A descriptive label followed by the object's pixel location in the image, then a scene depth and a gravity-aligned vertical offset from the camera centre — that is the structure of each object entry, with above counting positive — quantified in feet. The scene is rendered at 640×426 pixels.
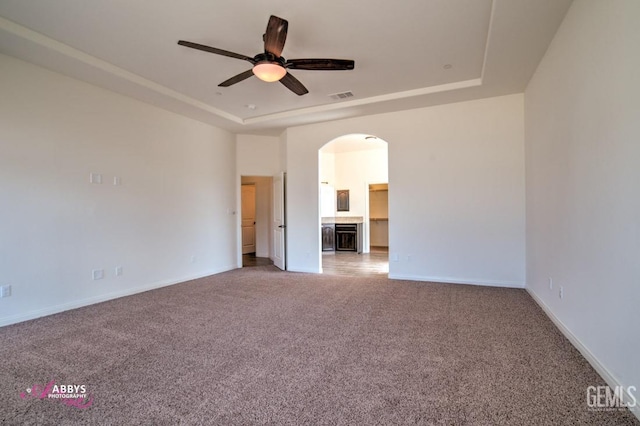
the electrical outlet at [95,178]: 13.30 +1.63
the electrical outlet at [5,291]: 10.62 -2.68
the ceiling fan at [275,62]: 8.45 +4.68
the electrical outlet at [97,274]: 13.34 -2.66
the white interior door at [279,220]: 20.70 -0.49
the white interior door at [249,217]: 29.63 -0.39
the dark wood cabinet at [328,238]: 29.07 -2.46
